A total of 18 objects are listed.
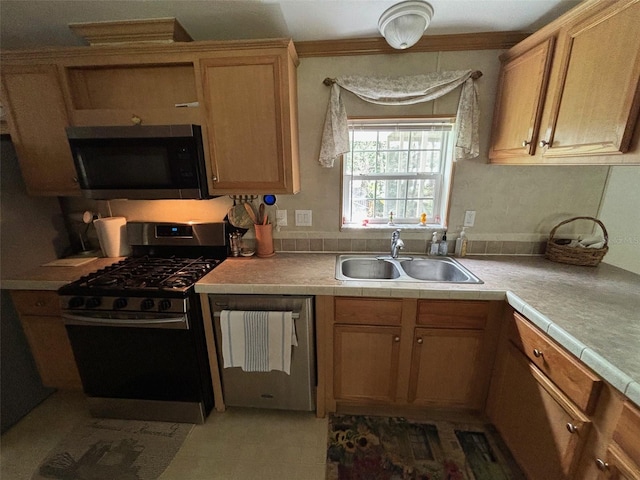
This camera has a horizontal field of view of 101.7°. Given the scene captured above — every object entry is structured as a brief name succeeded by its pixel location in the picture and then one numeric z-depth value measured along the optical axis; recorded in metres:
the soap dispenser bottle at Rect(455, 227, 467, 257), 1.88
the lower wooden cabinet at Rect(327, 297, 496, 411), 1.44
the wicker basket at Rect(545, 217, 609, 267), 1.61
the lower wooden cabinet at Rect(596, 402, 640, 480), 0.77
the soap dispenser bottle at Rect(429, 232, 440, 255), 1.90
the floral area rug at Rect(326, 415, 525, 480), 1.37
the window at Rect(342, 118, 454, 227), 1.87
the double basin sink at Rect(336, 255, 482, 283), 1.83
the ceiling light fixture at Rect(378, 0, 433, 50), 1.26
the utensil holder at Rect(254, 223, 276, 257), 1.89
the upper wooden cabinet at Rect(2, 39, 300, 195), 1.47
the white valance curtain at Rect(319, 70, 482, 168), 1.66
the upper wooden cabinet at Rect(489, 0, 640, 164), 0.98
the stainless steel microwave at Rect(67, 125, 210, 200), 1.50
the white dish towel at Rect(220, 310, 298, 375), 1.46
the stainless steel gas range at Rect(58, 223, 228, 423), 1.42
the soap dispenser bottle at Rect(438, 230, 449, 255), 1.89
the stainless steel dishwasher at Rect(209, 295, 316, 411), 1.48
